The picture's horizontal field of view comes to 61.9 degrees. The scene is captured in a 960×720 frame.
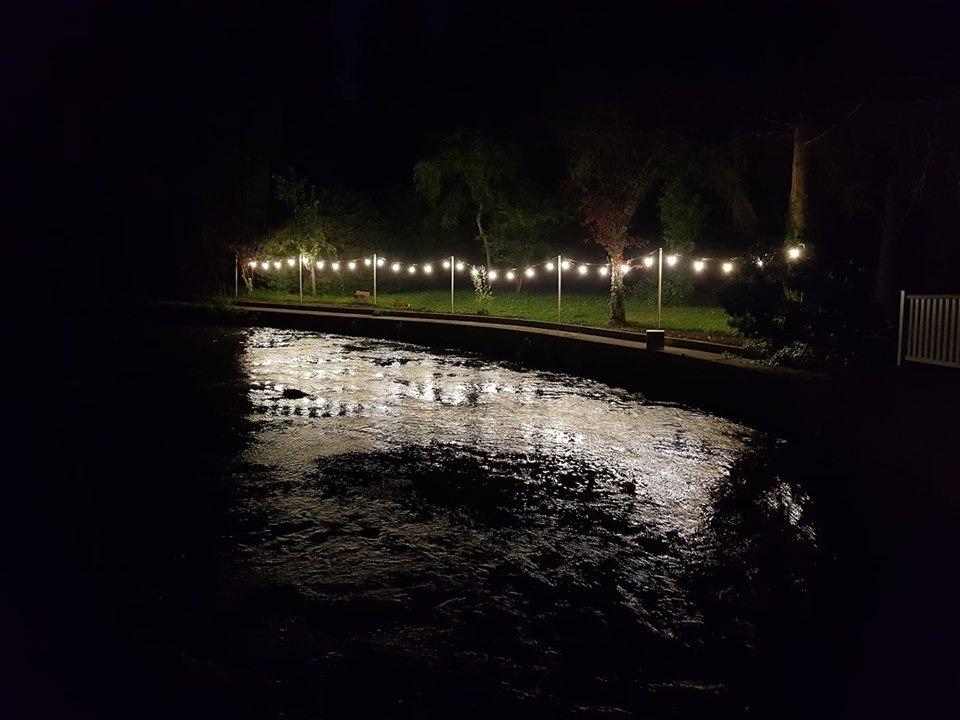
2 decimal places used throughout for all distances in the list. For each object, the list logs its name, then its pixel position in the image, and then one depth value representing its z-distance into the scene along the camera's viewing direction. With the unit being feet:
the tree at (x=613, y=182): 63.41
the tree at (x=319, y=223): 102.22
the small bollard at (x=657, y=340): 49.32
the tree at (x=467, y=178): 85.10
